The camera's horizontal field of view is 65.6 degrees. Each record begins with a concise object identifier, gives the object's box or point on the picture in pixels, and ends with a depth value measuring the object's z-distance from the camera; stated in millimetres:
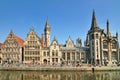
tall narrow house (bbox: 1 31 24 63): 35043
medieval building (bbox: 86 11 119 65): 37092
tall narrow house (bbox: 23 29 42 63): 35019
